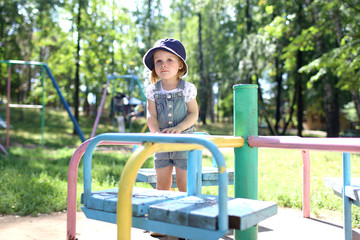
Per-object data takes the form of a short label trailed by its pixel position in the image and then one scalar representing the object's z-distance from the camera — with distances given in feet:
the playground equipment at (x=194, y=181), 3.74
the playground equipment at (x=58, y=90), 25.62
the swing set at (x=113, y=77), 32.32
